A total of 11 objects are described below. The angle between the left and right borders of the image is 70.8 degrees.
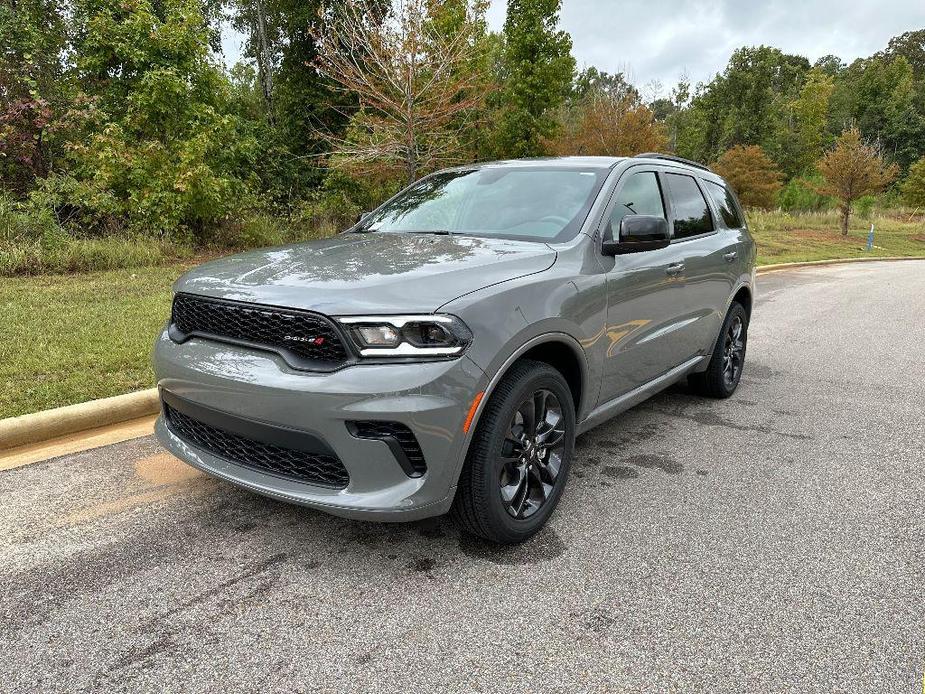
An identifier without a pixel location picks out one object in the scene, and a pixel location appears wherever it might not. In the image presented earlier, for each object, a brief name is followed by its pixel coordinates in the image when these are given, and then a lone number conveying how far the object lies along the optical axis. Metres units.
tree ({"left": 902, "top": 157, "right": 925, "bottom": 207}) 35.31
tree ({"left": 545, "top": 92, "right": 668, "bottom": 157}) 17.84
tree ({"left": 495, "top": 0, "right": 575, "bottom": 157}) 18.91
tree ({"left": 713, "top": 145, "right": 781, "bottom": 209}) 28.36
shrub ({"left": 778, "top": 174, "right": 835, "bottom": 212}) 36.81
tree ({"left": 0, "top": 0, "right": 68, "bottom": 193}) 11.01
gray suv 2.45
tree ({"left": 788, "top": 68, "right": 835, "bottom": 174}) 49.38
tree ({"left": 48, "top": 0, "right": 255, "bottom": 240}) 10.66
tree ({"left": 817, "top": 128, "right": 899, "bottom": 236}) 28.41
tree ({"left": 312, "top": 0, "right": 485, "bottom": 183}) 11.06
